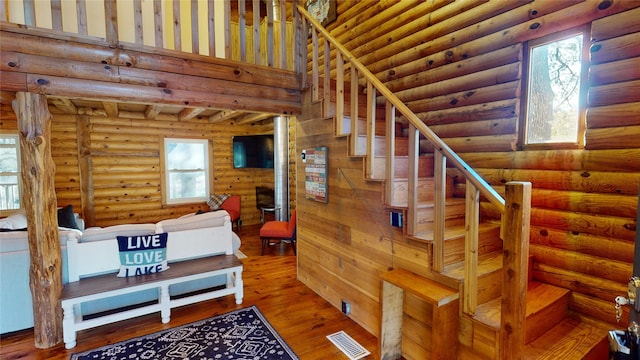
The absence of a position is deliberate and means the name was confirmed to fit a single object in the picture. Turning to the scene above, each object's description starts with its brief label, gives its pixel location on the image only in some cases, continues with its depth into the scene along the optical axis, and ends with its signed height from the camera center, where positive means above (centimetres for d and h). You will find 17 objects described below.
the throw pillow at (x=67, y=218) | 406 -71
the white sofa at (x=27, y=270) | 263 -89
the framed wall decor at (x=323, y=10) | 464 +240
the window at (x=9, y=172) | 514 -9
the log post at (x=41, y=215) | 244 -40
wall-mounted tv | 648 +25
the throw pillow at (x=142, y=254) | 285 -84
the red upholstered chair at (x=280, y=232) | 488 -110
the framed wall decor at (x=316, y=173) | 319 -12
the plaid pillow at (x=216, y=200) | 663 -79
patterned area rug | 242 -150
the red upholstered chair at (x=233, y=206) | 646 -90
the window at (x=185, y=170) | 648 -14
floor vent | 245 -152
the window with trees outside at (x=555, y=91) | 221 +51
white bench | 260 -105
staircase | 160 -73
